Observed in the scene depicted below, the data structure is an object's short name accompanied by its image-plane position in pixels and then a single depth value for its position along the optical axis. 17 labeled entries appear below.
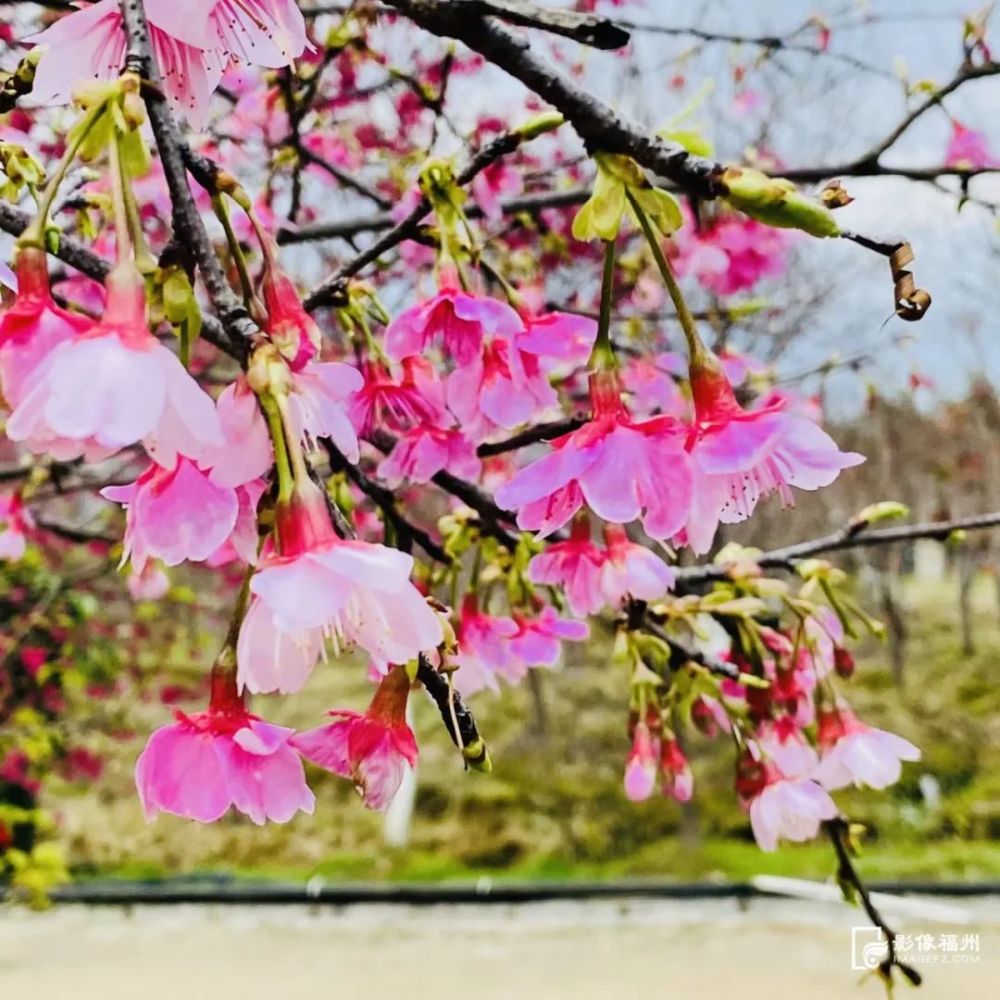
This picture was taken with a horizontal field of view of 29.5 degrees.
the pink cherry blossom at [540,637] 0.50
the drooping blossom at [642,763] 0.53
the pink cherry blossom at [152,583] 0.54
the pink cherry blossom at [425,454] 0.40
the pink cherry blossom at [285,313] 0.29
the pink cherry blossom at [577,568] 0.41
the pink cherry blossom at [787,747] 0.48
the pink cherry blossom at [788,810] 0.45
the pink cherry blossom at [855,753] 0.48
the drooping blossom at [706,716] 0.52
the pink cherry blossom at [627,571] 0.41
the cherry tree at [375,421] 0.26
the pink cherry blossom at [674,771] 0.53
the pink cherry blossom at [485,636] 0.48
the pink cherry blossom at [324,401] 0.27
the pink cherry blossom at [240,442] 0.27
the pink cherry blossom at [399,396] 0.39
